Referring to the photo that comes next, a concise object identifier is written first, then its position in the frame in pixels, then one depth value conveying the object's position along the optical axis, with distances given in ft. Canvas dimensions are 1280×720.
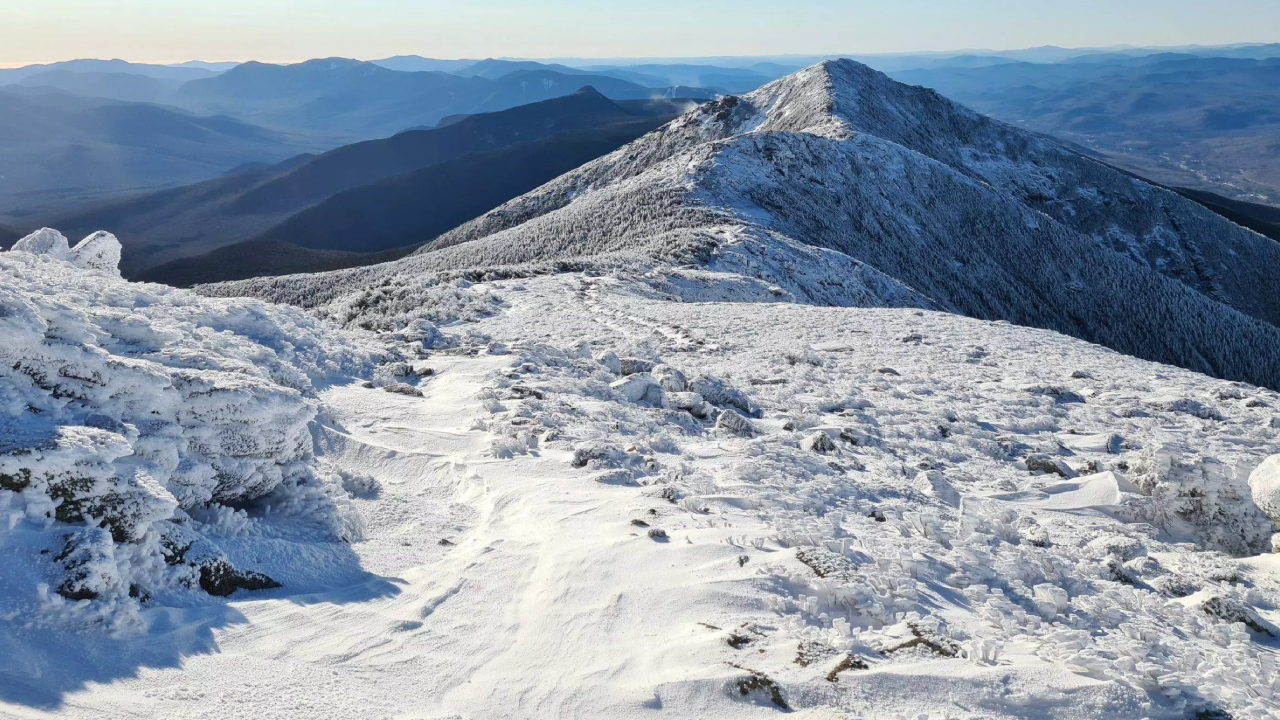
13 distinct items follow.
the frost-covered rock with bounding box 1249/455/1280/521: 28.45
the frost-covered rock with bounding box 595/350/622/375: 46.80
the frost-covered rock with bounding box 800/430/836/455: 34.61
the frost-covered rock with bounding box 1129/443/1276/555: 28.04
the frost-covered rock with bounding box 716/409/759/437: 36.73
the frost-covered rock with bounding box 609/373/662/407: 40.81
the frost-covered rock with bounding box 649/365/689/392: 43.16
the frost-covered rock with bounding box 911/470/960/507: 30.12
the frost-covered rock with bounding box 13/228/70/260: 49.57
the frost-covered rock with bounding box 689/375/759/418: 41.57
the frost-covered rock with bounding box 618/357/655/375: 46.96
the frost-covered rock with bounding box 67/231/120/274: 50.11
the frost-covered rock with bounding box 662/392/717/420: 39.04
